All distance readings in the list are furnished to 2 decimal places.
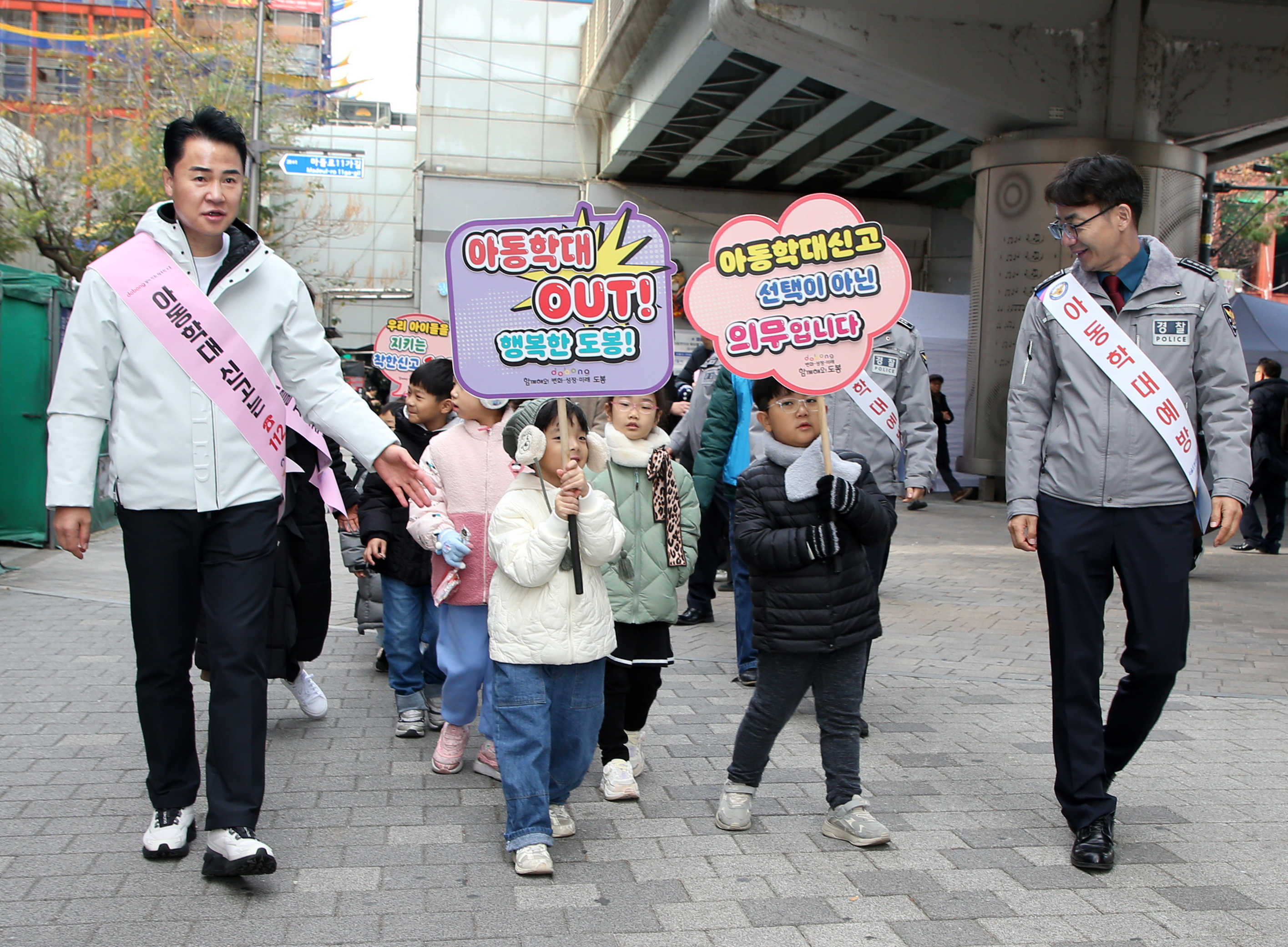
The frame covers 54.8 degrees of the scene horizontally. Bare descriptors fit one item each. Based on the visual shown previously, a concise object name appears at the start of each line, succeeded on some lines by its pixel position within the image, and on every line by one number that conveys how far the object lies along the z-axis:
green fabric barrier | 10.52
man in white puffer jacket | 3.59
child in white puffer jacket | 3.81
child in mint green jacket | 4.61
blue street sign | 24.16
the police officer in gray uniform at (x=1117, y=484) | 3.96
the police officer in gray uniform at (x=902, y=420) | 5.66
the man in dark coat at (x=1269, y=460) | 12.58
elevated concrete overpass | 15.66
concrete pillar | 16.44
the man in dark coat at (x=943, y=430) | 17.44
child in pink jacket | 4.73
